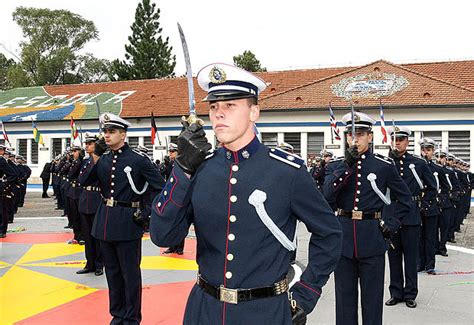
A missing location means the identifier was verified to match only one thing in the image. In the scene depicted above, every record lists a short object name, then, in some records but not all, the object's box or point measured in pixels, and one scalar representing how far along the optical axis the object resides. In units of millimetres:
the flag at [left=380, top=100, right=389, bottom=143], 17538
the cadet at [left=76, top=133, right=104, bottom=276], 8117
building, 23781
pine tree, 46875
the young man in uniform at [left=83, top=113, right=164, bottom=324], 5191
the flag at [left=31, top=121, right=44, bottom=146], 26947
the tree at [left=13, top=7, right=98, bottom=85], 53344
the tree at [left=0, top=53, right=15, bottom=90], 61688
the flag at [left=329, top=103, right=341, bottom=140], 21834
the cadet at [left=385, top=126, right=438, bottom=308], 6512
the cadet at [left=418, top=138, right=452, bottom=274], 8297
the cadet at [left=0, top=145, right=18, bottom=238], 11250
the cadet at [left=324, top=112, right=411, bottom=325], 4777
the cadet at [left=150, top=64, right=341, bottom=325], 2504
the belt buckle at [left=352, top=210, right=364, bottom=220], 4914
